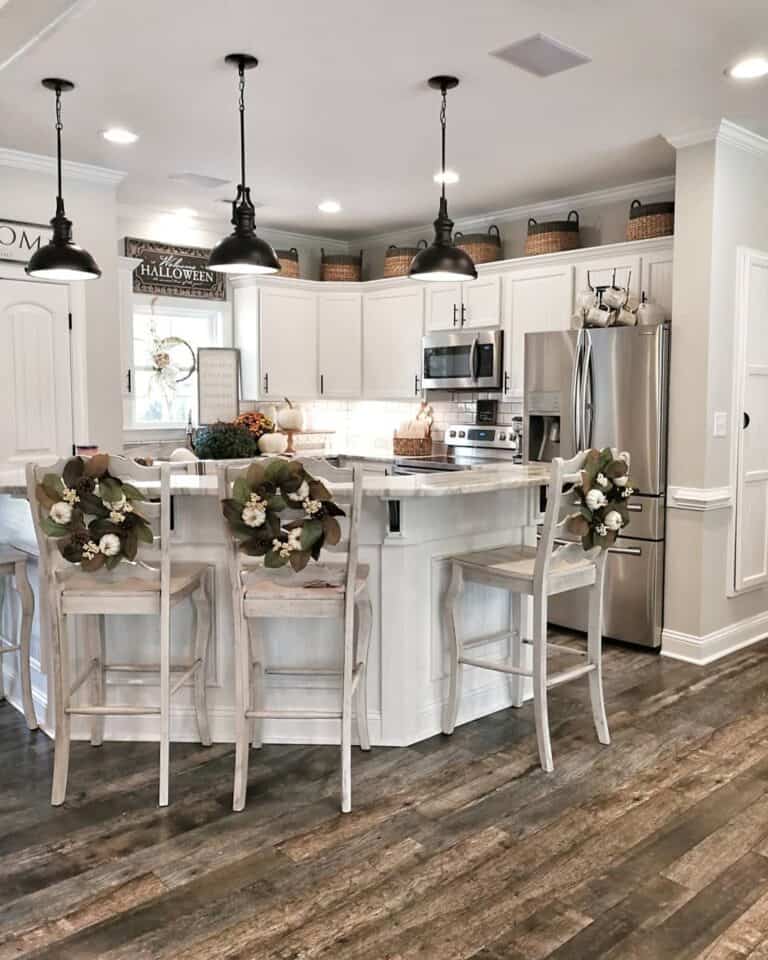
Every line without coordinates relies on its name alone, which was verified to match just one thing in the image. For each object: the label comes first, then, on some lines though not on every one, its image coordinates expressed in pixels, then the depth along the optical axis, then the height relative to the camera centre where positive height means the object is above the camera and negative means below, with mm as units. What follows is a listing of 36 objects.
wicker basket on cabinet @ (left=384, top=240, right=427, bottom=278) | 6582 +1192
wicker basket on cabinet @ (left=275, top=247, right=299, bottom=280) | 6691 +1186
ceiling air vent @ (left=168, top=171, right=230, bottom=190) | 5250 +1463
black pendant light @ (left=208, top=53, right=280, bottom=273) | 3547 +686
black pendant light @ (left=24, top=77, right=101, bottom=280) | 3773 +690
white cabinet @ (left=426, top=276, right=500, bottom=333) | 5977 +786
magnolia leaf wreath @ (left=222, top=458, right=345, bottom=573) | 2686 -319
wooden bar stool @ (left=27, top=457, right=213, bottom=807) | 2844 -629
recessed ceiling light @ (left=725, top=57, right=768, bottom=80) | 3479 +1440
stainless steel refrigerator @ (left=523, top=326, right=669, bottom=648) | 4637 -84
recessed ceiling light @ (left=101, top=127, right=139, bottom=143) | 4352 +1443
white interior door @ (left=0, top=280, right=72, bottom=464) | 4758 +228
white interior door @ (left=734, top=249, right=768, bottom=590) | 4645 -47
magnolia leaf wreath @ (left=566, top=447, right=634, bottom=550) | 3201 -335
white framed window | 6281 +453
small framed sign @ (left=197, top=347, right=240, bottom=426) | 6629 +220
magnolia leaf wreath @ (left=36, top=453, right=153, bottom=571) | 2785 -336
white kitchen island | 3338 -877
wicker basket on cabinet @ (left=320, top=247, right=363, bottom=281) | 6953 +1187
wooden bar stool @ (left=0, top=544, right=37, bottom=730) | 3518 -834
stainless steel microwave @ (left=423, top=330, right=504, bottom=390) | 5965 +378
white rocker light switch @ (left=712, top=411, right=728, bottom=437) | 4512 -65
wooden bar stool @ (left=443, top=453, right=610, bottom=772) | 3137 -662
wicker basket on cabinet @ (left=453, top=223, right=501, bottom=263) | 6066 +1188
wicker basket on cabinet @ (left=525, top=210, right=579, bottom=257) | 5590 +1162
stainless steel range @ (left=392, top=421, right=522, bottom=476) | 5957 -273
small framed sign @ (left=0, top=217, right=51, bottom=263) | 4711 +975
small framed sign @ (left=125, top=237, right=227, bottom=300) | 6180 +1051
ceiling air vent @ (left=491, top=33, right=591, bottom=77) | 3283 +1428
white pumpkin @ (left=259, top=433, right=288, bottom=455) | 6043 -224
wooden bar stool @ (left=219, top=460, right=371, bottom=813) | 2791 -632
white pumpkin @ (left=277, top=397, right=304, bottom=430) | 6578 -56
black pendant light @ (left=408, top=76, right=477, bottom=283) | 3773 +680
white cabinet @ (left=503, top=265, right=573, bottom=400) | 5508 +696
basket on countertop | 6570 -273
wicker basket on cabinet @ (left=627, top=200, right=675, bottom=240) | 4965 +1131
